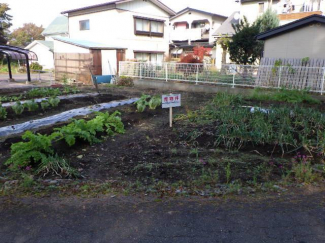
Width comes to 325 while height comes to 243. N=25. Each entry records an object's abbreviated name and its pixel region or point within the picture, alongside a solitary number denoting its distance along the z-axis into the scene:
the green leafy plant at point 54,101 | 8.17
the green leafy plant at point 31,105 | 7.57
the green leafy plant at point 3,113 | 6.81
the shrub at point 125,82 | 14.98
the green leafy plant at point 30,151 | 3.87
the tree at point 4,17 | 33.68
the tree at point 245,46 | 15.10
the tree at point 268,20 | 17.25
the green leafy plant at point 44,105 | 7.79
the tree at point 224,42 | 16.78
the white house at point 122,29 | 18.11
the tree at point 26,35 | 43.99
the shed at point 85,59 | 16.33
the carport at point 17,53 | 15.41
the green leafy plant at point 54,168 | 3.72
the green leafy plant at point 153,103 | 7.93
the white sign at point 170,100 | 5.65
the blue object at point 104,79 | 16.25
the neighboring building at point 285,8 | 19.36
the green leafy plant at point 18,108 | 7.11
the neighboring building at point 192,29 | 29.42
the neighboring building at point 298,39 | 10.67
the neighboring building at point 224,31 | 22.60
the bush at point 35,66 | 27.55
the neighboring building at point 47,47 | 29.19
